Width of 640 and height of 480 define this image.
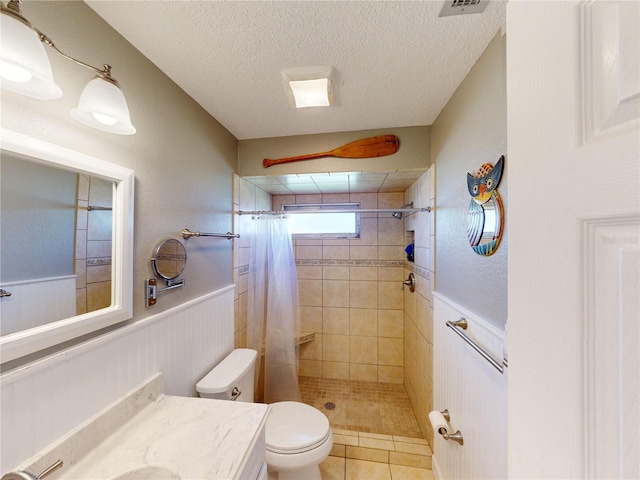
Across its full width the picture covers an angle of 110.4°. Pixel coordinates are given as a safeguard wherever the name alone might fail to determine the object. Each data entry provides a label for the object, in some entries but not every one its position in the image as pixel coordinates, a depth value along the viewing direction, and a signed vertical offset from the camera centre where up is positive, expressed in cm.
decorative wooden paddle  157 +68
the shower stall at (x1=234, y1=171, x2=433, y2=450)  203 -72
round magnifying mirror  103 -9
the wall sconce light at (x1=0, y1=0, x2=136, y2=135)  50 +43
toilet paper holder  107 -94
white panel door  25 +1
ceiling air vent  73 +80
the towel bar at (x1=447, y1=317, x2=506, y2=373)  78 -41
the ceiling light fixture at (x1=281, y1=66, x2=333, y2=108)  102 +78
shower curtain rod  159 +24
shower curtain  181 -56
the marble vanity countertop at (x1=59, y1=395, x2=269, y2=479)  69 -70
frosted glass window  242 +21
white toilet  118 -111
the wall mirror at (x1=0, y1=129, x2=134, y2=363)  60 -1
